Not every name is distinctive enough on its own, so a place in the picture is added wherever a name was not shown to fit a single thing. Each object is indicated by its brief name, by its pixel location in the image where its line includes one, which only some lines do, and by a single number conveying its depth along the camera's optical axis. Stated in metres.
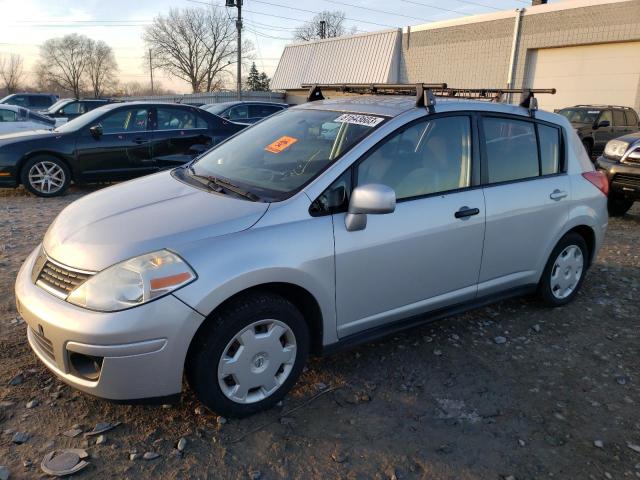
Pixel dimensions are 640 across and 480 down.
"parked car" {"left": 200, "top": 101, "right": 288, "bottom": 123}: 14.23
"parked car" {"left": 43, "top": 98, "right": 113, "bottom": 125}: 16.73
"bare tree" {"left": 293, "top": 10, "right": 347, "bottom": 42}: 64.56
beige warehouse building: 18.95
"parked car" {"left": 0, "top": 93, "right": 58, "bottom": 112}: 21.62
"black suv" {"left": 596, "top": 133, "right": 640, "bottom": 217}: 7.00
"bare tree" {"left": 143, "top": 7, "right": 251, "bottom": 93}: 64.50
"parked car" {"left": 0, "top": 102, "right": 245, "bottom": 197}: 7.86
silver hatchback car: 2.32
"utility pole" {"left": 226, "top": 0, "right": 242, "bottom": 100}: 23.98
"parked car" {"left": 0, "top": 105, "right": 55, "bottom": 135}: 11.97
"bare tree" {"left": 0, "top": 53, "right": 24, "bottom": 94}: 61.37
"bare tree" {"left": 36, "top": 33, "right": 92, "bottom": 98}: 73.75
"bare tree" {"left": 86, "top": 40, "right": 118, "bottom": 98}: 75.38
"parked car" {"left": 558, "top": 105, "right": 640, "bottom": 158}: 13.53
